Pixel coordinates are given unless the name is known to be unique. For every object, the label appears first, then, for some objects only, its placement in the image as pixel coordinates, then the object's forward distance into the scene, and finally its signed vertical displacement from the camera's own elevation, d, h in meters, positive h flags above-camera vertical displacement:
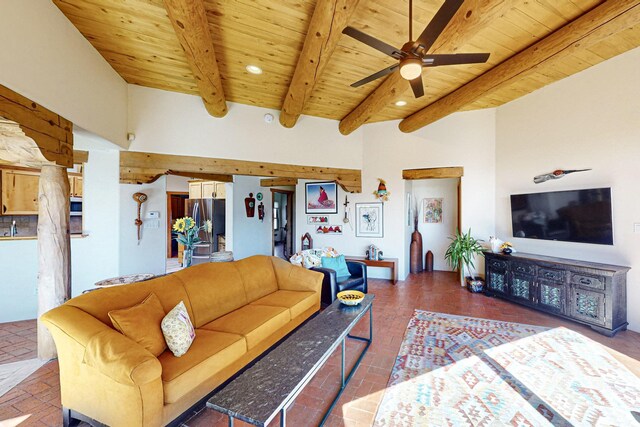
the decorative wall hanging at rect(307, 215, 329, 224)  6.09 -0.07
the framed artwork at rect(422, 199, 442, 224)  6.55 +0.13
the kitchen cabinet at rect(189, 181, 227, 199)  6.87 +0.68
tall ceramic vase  6.34 -0.88
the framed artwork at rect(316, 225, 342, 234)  5.97 -0.29
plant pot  4.78 -1.23
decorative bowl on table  2.80 -0.86
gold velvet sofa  1.55 -0.97
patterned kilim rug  1.89 -1.39
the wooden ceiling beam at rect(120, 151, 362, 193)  3.91 +0.79
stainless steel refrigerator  6.46 +0.02
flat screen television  3.40 +0.01
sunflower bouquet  3.26 -0.18
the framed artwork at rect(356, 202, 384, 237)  5.62 -0.08
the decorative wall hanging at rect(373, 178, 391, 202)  5.49 +0.49
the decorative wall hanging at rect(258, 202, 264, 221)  6.66 +0.09
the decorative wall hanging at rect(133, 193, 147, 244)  3.93 +0.21
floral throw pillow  1.91 -0.85
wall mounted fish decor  3.86 +0.62
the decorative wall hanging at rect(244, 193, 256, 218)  6.29 +0.24
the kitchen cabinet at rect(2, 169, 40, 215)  4.04 +0.36
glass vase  3.42 -0.53
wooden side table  5.23 -0.93
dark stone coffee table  1.34 -0.96
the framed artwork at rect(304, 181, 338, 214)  6.02 +0.43
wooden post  2.61 -0.35
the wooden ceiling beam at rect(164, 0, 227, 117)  2.06 +1.60
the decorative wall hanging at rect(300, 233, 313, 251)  6.12 -0.60
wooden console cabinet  3.11 -0.93
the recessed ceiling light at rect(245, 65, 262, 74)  3.40 +1.89
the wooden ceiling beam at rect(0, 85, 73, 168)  1.99 +0.74
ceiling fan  1.98 +1.32
